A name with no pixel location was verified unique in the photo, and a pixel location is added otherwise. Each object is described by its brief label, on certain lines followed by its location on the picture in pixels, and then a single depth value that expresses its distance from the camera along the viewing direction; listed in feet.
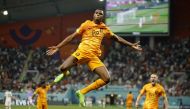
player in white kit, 117.21
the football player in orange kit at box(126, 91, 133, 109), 136.85
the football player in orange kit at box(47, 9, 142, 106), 44.83
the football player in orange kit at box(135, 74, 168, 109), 64.44
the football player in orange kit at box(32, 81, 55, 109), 94.58
